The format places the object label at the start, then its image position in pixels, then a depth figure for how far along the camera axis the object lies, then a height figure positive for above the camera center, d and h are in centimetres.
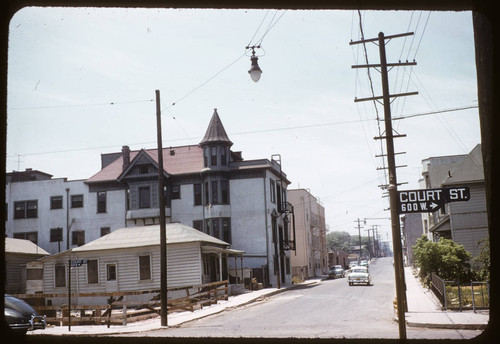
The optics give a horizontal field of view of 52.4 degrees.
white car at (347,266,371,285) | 4503 -374
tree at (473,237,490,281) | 2170 -131
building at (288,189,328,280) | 7188 +41
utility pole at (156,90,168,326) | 2109 +50
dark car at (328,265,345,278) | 6839 -485
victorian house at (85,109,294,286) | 4884 +452
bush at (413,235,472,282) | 2611 -147
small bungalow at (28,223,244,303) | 3459 -116
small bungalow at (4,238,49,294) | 4262 -112
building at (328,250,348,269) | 10819 -514
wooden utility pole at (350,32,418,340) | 2042 +623
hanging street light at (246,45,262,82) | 1698 +557
